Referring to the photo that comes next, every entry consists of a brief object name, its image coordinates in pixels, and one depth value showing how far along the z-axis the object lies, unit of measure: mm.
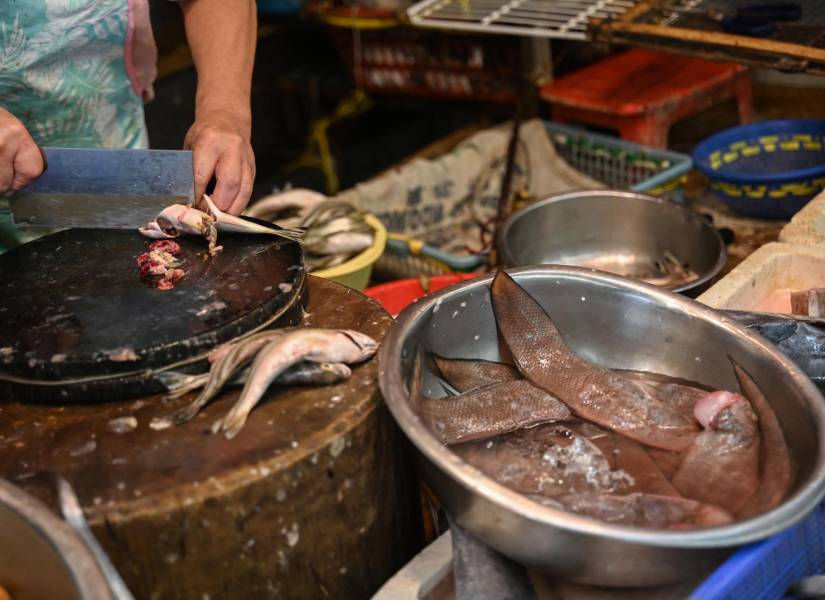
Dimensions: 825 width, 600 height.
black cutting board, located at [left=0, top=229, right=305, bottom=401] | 1920
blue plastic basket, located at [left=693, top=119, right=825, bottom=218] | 3688
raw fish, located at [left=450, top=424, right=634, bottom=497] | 1834
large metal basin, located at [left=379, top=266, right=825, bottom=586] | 1532
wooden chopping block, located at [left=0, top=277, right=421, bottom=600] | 1688
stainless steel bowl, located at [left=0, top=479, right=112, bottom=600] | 1451
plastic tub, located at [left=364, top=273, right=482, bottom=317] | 3549
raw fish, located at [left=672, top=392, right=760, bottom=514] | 1777
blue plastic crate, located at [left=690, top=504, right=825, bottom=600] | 1637
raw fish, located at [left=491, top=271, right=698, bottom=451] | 1968
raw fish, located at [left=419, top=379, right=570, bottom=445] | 1971
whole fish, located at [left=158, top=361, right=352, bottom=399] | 1946
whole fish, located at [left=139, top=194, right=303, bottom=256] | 2303
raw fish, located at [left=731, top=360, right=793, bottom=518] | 1696
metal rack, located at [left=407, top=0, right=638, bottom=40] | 4113
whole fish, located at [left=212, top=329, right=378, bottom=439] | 1851
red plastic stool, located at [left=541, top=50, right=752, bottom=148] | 4465
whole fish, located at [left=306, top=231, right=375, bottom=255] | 3592
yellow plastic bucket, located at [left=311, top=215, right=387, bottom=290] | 3428
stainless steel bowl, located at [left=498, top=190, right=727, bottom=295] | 3596
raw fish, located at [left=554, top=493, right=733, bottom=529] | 1675
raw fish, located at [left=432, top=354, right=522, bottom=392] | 2150
